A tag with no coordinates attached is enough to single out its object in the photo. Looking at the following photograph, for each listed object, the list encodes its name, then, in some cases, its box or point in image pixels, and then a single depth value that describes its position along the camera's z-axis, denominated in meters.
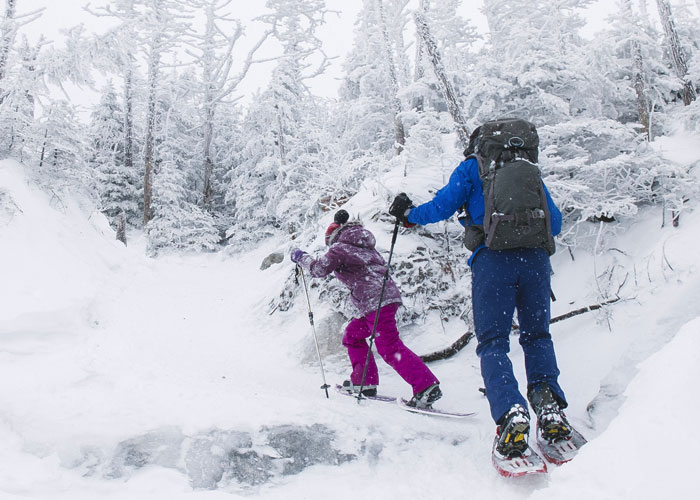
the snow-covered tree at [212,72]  19.67
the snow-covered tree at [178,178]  20.28
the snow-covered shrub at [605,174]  5.51
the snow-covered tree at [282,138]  19.25
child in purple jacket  4.21
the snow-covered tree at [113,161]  21.83
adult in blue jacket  2.68
